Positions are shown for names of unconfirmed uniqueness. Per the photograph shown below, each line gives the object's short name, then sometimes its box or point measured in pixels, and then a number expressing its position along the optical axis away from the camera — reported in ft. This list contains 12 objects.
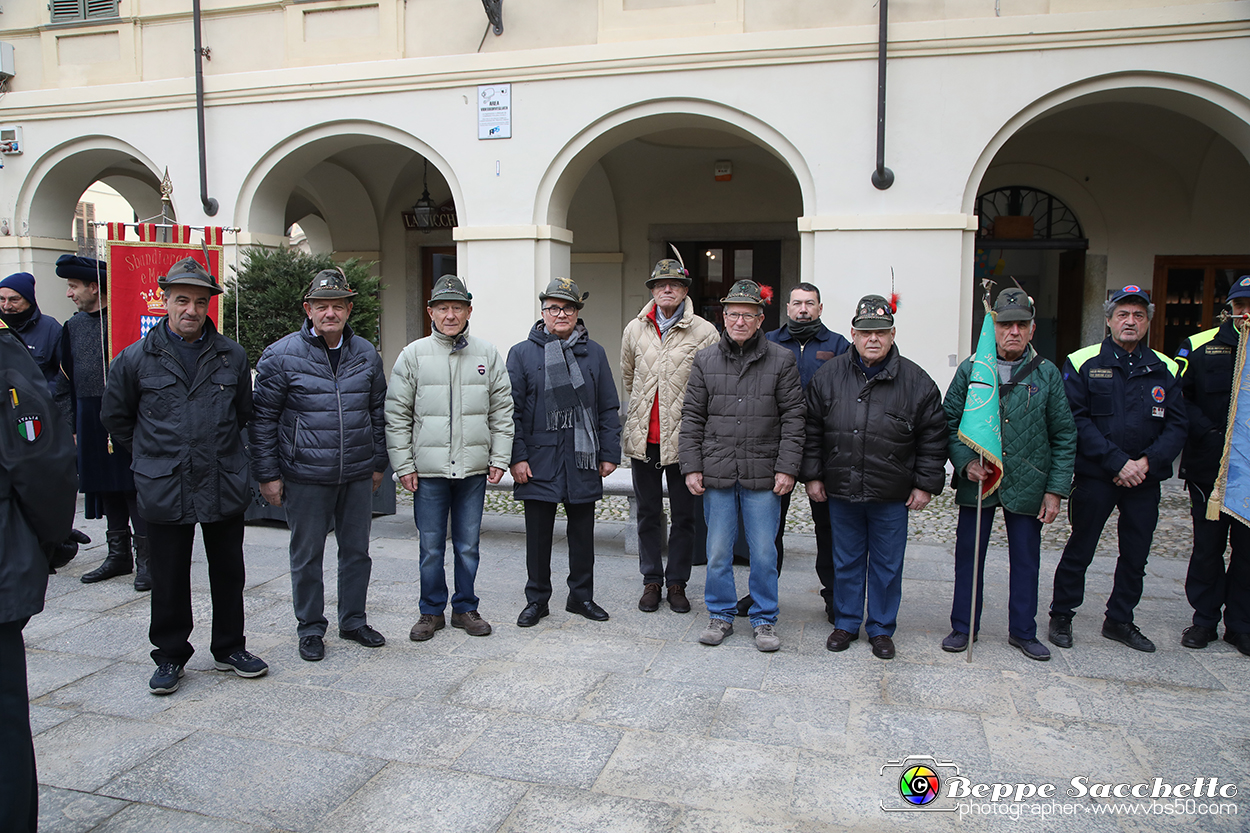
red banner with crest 18.42
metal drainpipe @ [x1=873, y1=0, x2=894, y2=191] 27.04
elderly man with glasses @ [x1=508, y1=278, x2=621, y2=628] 15.42
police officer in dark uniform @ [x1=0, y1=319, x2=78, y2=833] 8.09
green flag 13.52
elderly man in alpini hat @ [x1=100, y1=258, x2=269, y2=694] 12.36
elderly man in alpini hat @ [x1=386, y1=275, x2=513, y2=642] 14.60
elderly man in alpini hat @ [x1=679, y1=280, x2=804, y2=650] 14.23
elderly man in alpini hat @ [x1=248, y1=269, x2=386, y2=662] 13.56
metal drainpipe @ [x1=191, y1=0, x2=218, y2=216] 33.17
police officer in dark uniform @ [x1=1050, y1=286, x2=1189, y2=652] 14.23
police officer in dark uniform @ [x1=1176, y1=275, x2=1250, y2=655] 14.43
